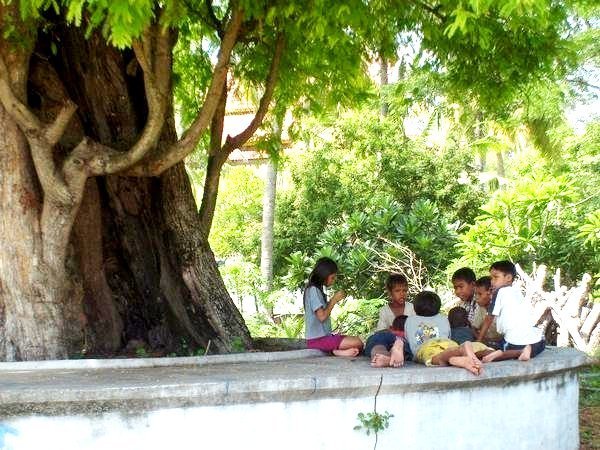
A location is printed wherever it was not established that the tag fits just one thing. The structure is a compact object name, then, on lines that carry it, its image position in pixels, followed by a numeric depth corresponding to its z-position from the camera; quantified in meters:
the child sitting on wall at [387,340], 6.93
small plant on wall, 5.62
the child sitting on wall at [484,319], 7.38
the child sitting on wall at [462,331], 6.80
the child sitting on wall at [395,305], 7.67
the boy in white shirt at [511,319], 6.79
